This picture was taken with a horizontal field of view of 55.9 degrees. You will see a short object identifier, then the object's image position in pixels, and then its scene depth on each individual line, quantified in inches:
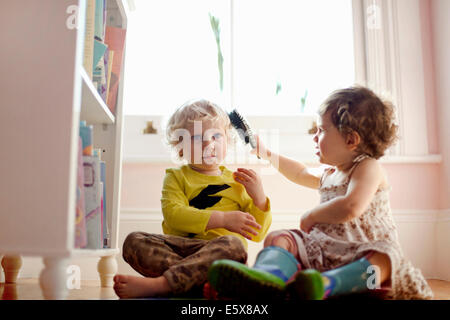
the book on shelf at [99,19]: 44.0
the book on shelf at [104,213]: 47.9
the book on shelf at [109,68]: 48.3
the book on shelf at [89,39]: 39.3
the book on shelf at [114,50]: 50.2
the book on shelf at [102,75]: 44.1
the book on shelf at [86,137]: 34.6
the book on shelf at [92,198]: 36.8
